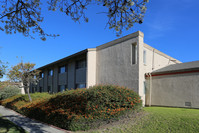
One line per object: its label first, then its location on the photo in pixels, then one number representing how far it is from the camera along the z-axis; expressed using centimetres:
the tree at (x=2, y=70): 821
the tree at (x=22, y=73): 1589
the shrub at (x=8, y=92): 2334
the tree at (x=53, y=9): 600
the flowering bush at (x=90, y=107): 781
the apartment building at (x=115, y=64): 1299
